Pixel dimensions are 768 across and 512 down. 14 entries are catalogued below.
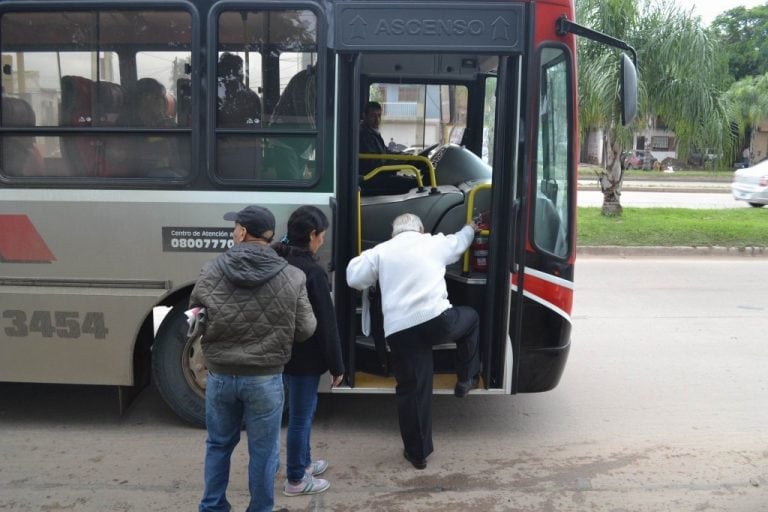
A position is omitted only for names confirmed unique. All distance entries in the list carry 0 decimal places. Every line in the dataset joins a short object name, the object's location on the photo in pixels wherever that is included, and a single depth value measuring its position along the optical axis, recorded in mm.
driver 6078
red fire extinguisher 4746
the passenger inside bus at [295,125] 4406
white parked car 19672
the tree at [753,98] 40438
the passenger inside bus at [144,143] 4453
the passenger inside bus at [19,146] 4504
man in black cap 3115
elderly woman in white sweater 4117
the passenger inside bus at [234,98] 4422
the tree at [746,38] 46656
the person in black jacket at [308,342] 3588
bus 4363
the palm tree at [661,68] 12578
